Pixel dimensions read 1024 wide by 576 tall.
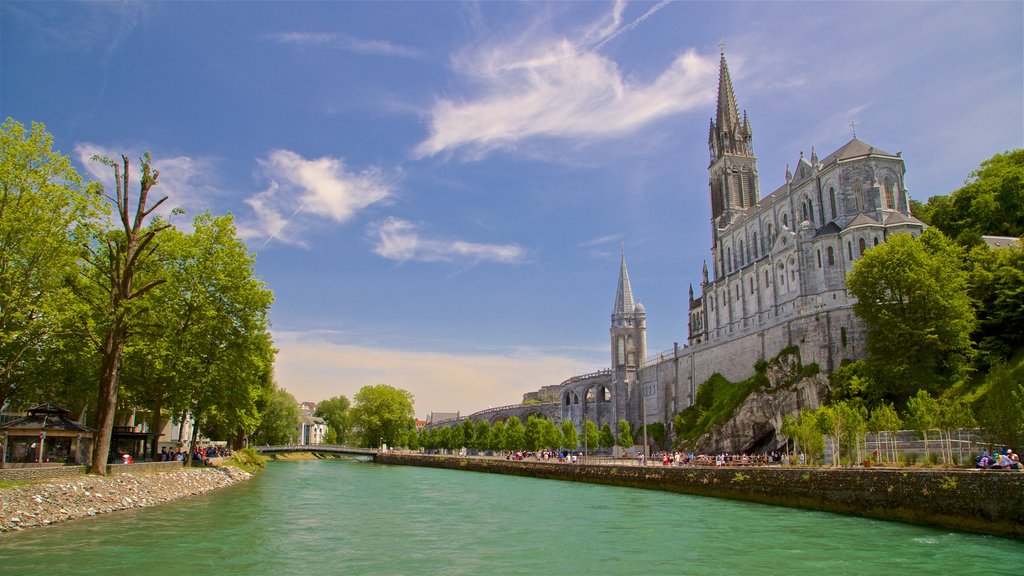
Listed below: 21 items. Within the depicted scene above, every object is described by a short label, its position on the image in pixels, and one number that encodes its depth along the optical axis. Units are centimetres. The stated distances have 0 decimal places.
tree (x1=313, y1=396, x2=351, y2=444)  11581
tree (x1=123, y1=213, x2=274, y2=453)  3014
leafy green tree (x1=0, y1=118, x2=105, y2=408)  2091
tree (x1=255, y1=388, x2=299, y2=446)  8225
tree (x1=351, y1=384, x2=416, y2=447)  9275
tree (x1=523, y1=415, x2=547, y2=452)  6816
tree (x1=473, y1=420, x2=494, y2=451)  8062
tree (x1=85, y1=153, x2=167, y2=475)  2331
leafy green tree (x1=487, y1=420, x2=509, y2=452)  7619
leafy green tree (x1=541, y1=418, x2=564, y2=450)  6844
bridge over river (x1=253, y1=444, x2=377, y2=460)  8762
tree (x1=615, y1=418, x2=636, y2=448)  6750
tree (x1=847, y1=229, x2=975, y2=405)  3591
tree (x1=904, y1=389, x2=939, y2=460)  2597
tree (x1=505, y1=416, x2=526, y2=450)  7069
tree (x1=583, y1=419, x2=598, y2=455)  6962
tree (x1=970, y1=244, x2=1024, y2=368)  3566
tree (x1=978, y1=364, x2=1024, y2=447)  2195
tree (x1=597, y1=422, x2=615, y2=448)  7275
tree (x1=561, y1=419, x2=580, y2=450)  7088
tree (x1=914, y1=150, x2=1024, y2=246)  4584
